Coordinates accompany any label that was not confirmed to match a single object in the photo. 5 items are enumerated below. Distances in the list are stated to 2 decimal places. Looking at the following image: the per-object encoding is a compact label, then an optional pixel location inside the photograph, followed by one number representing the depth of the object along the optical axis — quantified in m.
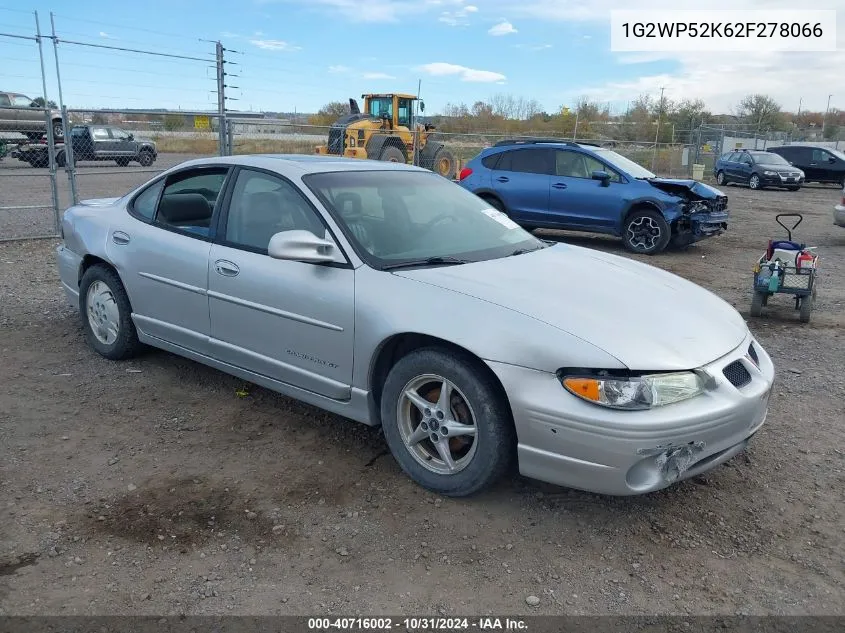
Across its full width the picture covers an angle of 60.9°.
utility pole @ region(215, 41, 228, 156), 11.96
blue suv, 10.91
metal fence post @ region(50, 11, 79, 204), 9.90
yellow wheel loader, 19.02
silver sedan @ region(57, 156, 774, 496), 3.00
